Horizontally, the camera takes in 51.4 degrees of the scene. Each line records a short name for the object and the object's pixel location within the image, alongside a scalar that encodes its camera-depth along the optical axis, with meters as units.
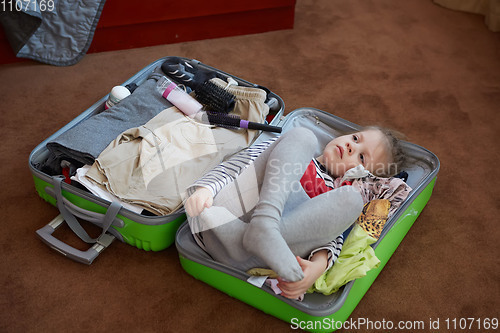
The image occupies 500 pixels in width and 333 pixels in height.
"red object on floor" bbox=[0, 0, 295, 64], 1.90
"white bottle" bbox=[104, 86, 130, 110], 1.56
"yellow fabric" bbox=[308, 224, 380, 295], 1.14
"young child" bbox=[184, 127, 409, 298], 1.08
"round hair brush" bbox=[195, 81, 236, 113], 1.53
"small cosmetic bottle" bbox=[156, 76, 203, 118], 1.52
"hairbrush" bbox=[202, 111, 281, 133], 1.48
